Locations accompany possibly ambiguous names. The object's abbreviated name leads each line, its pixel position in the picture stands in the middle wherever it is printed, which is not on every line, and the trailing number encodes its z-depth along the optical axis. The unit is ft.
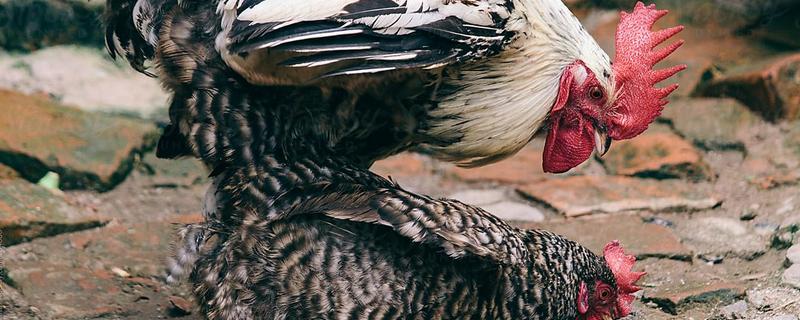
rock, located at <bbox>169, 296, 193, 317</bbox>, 12.67
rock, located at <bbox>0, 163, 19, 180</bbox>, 15.35
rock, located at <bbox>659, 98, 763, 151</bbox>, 18.25
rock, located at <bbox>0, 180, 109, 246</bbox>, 13.87
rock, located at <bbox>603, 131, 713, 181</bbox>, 17.29
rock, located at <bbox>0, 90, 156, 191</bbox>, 15.76
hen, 10.21
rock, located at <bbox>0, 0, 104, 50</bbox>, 18.31
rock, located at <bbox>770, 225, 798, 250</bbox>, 14.29
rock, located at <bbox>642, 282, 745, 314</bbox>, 12.89
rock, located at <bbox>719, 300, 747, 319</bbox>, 12.56
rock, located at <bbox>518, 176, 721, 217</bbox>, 16.22
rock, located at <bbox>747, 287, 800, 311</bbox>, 12.64
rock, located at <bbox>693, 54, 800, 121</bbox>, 18.30
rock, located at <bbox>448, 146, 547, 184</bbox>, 17.48
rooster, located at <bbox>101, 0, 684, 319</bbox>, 9.96
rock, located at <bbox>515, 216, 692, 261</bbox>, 14.56
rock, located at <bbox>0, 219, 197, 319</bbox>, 12.55
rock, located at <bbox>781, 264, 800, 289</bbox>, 13.05
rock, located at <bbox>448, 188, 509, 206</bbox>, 16.57
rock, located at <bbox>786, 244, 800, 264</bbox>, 13.64
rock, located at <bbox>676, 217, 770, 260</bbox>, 14.56
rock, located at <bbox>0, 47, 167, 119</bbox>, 17.94
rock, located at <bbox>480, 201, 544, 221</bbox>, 15.99
